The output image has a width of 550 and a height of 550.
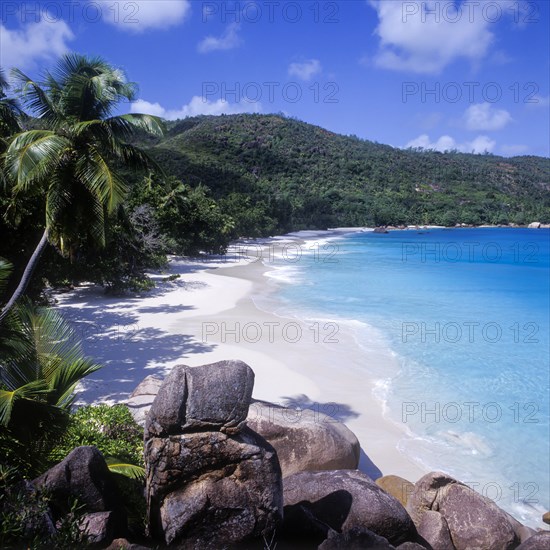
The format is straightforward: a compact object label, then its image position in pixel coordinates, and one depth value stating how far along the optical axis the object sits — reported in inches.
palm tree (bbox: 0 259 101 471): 155.7
